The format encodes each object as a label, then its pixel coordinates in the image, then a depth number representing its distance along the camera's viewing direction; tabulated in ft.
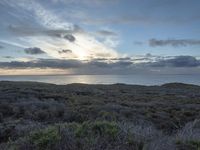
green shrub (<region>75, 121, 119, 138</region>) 10.03
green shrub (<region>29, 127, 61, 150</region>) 9.28
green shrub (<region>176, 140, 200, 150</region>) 10.02
